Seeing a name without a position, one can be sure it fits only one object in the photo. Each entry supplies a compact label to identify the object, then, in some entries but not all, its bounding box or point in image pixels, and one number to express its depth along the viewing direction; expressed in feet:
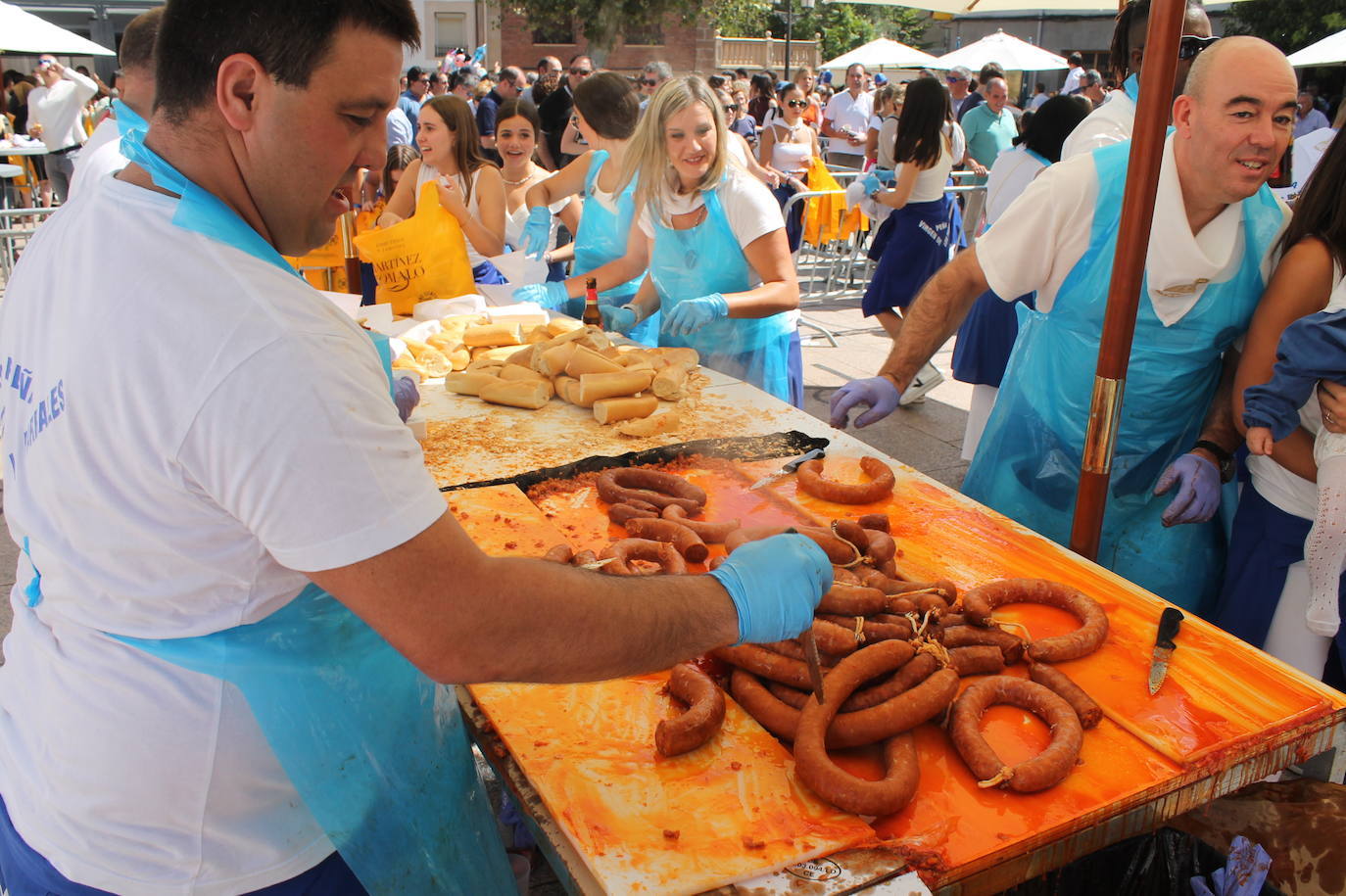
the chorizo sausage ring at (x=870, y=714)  5.81
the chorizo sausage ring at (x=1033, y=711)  5.58
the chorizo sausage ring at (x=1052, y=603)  6.75
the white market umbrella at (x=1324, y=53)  29.98
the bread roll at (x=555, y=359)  12.84
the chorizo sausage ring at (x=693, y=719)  5.82
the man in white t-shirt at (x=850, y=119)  56.80
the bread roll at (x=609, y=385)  12.10
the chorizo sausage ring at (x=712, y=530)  8.46
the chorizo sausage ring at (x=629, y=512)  8.90
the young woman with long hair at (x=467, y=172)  19.89
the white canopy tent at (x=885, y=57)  63.62
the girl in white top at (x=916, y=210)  25.76
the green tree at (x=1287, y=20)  84.28
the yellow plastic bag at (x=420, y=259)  17.99
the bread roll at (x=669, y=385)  12.37
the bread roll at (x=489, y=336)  14.93
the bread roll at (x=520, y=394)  12.44
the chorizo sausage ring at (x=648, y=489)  9.23
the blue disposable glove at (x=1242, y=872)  6.16
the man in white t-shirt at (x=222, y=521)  3.86
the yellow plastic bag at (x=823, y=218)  35.35
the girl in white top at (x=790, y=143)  39.60
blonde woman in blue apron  14.20
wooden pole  7.21
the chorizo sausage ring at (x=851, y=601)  6.76
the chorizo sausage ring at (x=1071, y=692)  6.15
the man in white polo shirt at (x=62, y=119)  43.04
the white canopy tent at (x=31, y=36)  34.76
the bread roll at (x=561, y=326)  15.17
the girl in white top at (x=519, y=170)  22.38
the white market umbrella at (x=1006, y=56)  53.83
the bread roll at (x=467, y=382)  12.98
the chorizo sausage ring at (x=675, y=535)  8.07
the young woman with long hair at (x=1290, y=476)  8.50
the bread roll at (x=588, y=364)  12.55
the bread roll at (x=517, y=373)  12.84
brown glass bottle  15.23
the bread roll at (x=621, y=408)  11.74
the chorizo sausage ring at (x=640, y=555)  7.61
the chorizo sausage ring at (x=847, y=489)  9.36
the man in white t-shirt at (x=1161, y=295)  8.84
